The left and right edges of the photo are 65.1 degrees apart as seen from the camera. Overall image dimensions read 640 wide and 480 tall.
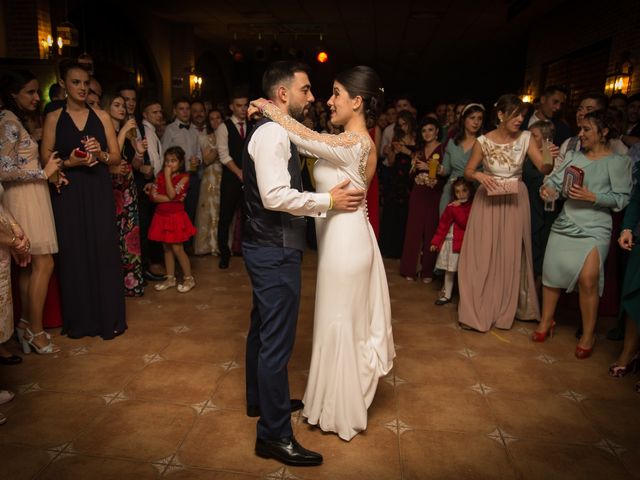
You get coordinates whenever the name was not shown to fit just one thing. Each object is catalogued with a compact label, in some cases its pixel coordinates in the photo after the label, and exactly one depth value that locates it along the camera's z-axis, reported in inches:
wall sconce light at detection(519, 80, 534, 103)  402.6
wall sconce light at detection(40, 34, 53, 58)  262.4
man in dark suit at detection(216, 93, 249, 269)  197.0
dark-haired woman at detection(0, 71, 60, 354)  114.1
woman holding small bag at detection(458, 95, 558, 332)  138.7
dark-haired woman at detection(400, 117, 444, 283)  183.0
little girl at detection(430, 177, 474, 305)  160.7
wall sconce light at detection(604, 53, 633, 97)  251.8
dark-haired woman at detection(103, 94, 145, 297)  154.9
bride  85.1
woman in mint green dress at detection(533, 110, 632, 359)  122.6
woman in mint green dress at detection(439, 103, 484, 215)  163.3
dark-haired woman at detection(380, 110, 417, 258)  202.7
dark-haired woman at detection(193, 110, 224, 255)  218.4
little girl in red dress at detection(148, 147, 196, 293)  167.9
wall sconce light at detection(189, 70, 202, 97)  433.7
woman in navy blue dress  123.6
